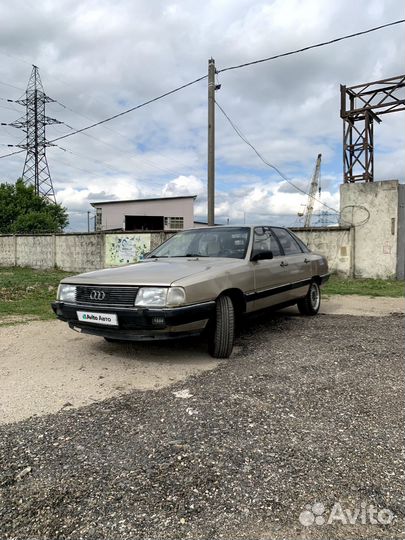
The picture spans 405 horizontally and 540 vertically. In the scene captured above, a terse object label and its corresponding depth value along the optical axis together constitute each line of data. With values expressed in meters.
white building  40.47
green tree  32.62
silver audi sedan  3.67
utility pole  11.57
